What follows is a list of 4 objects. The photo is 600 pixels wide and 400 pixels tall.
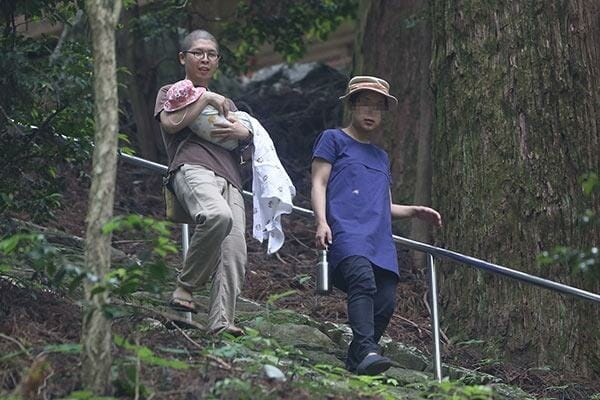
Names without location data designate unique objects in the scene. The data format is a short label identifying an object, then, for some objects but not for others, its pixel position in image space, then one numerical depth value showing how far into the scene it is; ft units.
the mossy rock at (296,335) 55.57
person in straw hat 51.13
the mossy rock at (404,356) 59.00
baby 51.26
